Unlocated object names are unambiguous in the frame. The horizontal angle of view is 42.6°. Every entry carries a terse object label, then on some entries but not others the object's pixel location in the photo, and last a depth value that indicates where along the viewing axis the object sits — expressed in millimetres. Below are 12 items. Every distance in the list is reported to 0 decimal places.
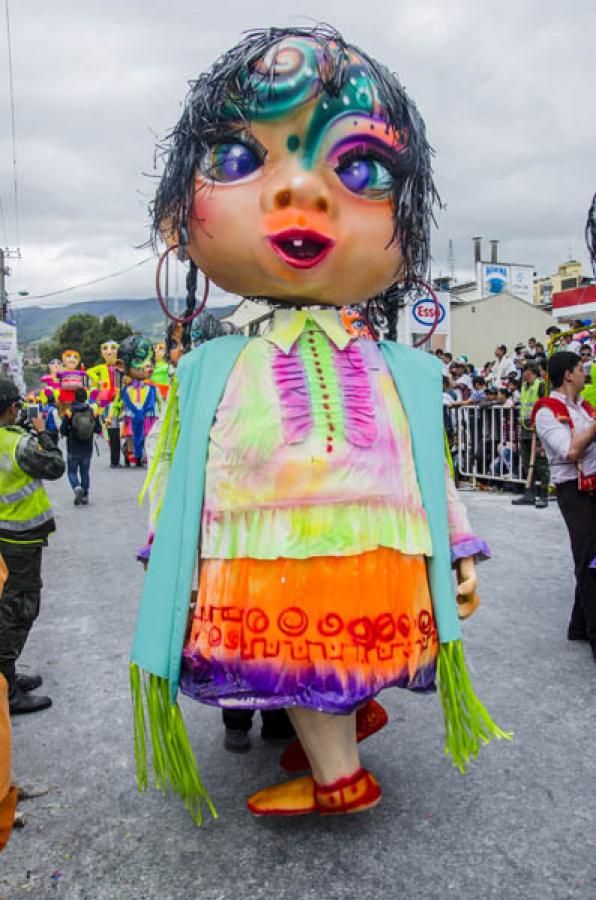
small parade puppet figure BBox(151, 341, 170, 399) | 10517
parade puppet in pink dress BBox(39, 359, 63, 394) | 14867
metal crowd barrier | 8875
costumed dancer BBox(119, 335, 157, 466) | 9859
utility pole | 34138
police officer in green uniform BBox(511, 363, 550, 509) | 7793
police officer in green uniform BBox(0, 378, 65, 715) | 3135
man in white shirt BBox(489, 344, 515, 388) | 12246
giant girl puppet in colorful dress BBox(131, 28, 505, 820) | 1948
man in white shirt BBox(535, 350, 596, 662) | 3553
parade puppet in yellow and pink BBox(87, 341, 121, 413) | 14250
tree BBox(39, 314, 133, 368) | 45281
